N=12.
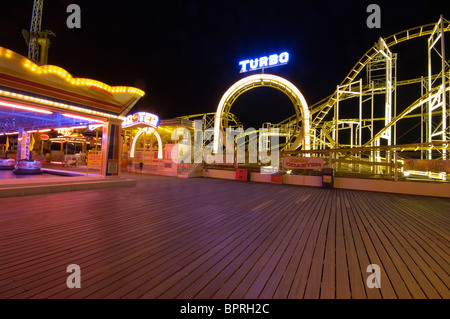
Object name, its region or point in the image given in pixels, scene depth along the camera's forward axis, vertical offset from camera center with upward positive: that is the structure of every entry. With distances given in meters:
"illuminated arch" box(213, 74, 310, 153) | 13.45 +5.37
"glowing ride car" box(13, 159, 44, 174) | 13.06 -0.45
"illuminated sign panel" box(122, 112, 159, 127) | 15.18 +3.52
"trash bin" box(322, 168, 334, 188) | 11.19 -0.57
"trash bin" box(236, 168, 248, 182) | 13.85 -0.63
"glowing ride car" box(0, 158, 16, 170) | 16.70 -0.35
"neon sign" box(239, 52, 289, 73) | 15.34 +8.60
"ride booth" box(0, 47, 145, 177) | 7.05 +2.74
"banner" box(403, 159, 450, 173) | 8.81 +0.20
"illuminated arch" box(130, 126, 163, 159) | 20.48 +2.30
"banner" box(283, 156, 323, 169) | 11.86 +0.28
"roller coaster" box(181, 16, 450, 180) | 11.29 +6.77
